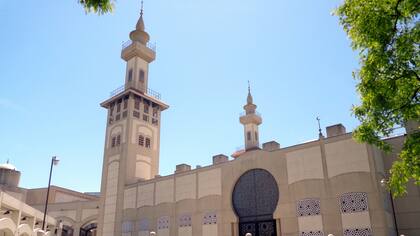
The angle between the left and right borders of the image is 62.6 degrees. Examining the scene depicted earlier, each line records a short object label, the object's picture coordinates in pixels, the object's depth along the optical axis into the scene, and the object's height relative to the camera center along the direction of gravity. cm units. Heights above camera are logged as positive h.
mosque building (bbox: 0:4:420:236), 2070 +347
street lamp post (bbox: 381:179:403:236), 2044 +120
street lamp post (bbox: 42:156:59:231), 2369 +492
